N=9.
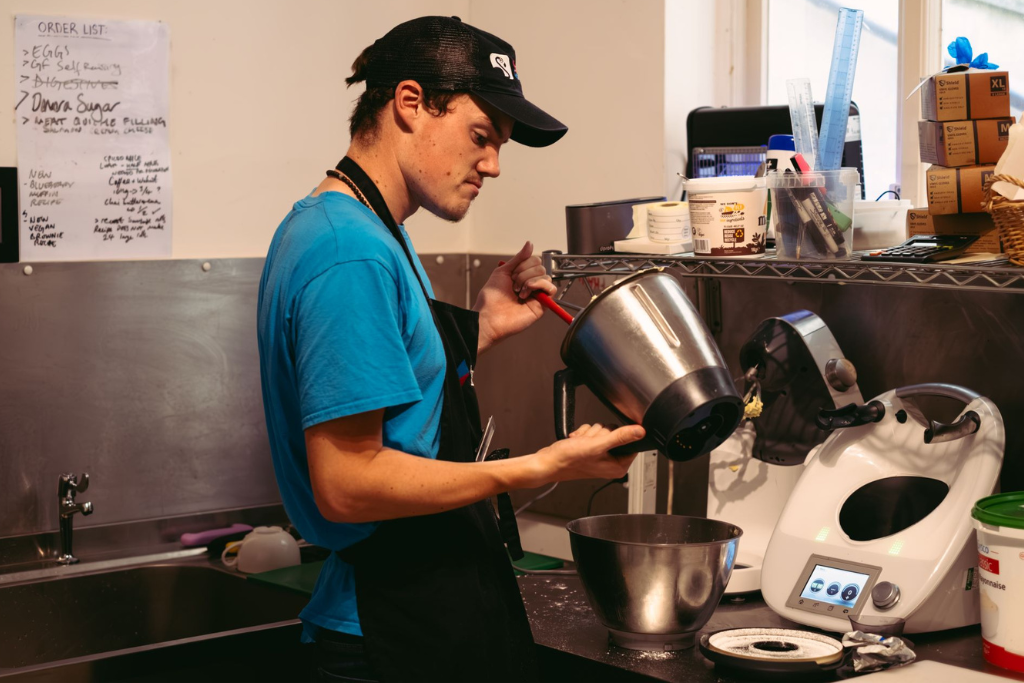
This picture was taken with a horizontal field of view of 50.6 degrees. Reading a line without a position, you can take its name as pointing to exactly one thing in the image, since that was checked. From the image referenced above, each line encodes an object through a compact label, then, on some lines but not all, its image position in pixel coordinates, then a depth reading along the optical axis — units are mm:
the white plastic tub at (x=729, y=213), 1740
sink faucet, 2176
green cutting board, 2084
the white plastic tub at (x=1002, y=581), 1398
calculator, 1509
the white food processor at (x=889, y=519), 1554
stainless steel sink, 2086
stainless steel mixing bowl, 1541
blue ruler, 1760
